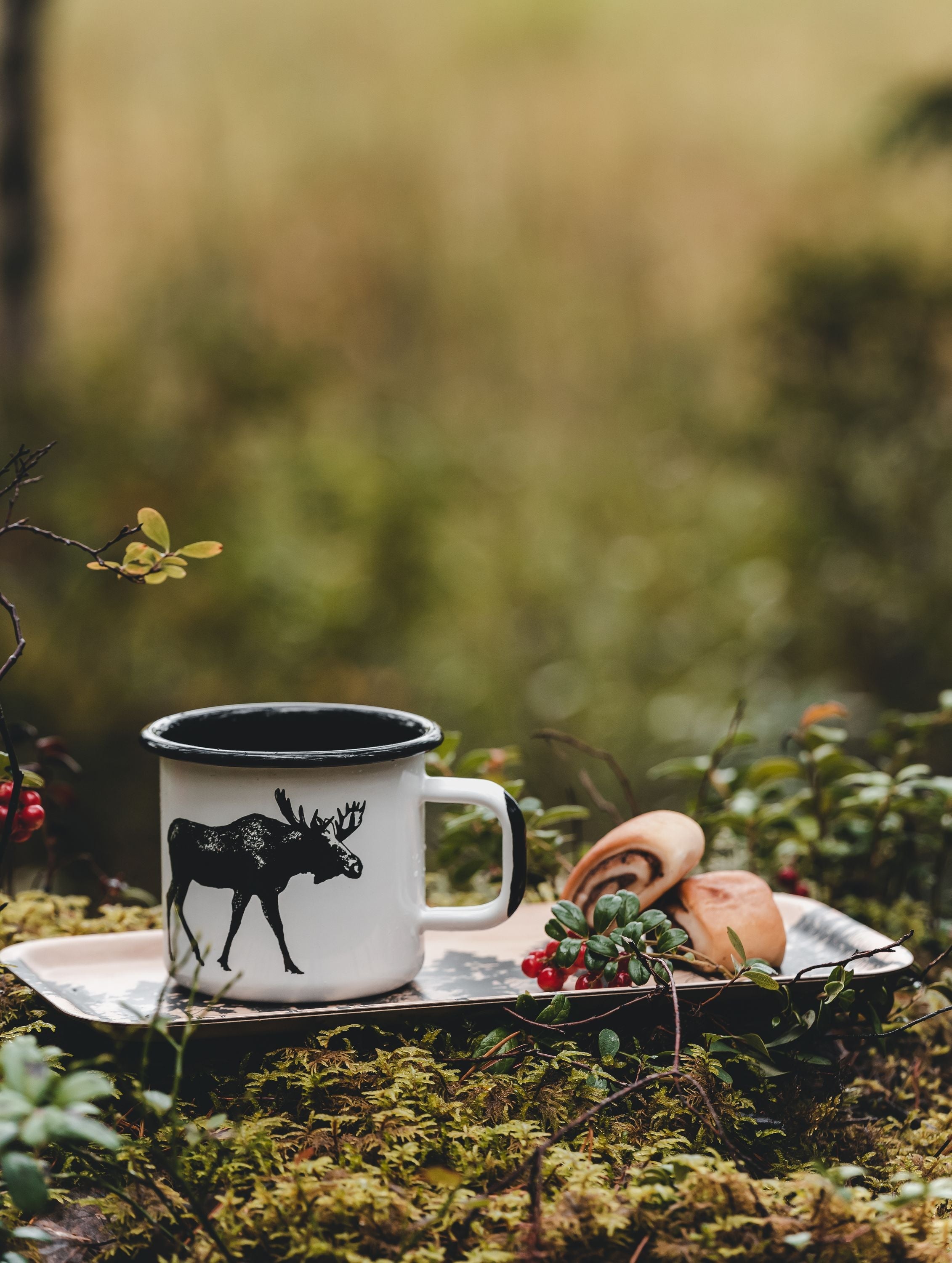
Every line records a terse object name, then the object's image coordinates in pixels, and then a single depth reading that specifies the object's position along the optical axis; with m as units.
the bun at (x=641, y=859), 0.94
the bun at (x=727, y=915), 0.92
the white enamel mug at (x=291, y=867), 0.90
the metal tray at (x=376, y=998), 0.89
